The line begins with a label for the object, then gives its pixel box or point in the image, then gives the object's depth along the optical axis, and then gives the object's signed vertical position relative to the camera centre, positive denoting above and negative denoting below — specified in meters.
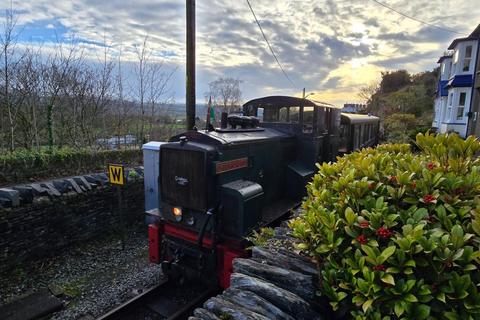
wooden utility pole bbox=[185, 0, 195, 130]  7.09 +1.19
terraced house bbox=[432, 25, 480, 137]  18.95 +2.28
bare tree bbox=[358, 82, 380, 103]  42.98 +3.95
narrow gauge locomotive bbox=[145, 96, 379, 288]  4.41 -1.21
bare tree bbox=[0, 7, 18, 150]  7.73 +0.54
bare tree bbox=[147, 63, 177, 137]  12.55 +0.15
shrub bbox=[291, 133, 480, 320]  1.75 -0.78
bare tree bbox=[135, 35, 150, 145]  12.12 -0.12
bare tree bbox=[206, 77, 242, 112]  26.72 +1.24
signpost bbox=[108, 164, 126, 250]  6.18 -1.33
